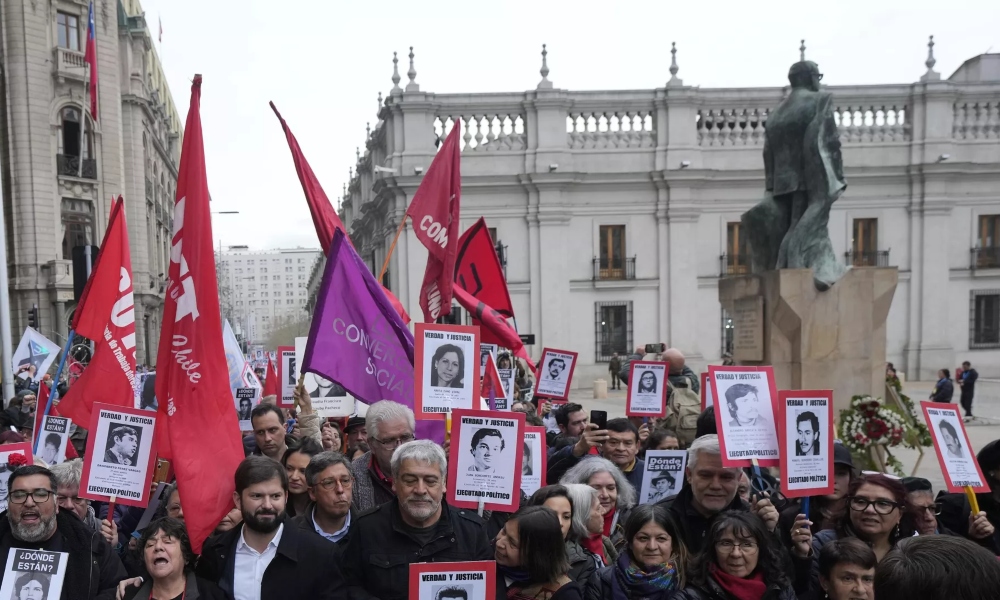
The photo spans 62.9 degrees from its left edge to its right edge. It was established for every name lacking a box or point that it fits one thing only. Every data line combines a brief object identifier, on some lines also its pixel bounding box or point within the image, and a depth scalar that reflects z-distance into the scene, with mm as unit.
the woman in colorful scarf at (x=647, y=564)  3428
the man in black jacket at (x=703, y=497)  3953
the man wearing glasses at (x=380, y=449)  4508
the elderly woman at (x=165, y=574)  3377
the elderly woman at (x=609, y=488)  4371
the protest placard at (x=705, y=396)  6730
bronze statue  9711
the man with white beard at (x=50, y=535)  3670
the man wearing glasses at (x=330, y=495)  4043
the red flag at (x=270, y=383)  10352
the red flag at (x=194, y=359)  4262
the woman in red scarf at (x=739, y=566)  3258
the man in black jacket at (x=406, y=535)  3436
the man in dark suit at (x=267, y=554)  3438
